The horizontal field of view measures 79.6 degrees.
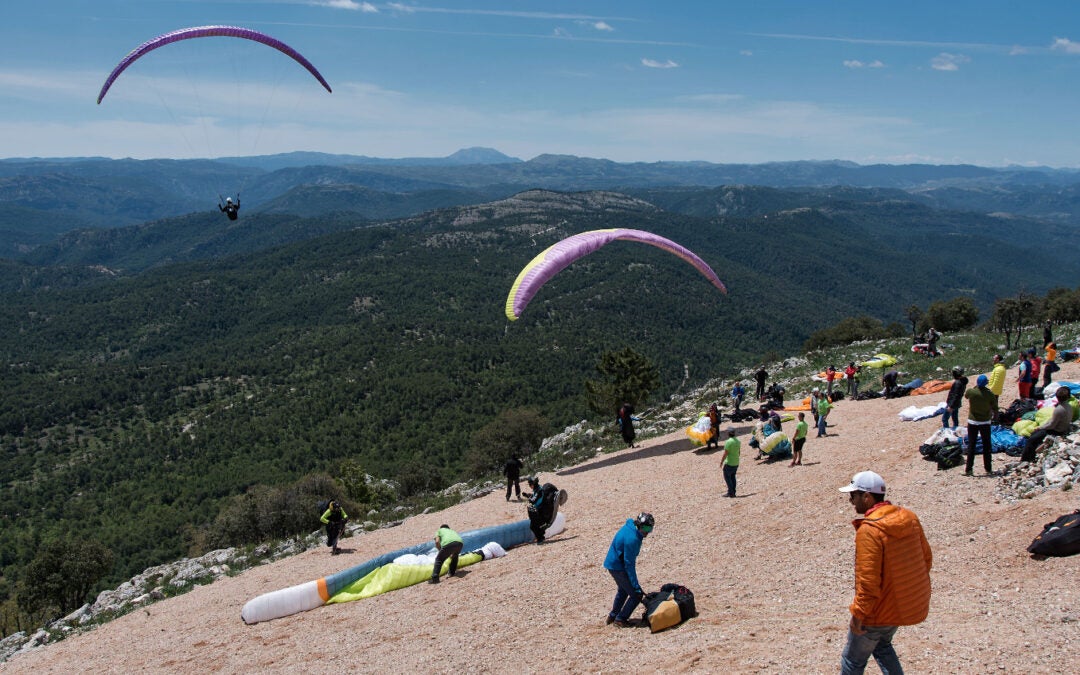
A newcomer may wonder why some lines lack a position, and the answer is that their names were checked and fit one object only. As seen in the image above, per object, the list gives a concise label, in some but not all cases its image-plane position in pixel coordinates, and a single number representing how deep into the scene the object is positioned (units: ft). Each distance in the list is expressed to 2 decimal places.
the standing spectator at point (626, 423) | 80.89
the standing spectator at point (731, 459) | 49.39
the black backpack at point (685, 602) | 30.12
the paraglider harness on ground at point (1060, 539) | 27.84
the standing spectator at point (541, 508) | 50.37
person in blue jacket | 29.63
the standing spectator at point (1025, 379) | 53.26
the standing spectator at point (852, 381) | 83.35
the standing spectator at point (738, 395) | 89.70
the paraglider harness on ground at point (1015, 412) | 50.01
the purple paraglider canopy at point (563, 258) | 66.90
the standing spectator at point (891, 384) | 77.30
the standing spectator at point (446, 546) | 44.11
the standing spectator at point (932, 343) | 102.94
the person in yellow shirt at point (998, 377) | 50.30
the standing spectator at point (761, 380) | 93.86
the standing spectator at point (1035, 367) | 54.42
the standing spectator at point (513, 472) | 70.00
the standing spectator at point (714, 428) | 70.69
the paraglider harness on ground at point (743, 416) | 82.38
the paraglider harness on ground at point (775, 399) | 79.16
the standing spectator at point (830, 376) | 86.48
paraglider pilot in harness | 92.28
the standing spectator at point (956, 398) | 46.45
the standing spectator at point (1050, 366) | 63.52
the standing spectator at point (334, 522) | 60.23
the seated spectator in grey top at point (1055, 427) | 39.04
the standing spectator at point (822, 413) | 63.93
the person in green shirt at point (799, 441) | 55.01
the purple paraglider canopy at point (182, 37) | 79.71
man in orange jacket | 18.65
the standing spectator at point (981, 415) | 38.96
